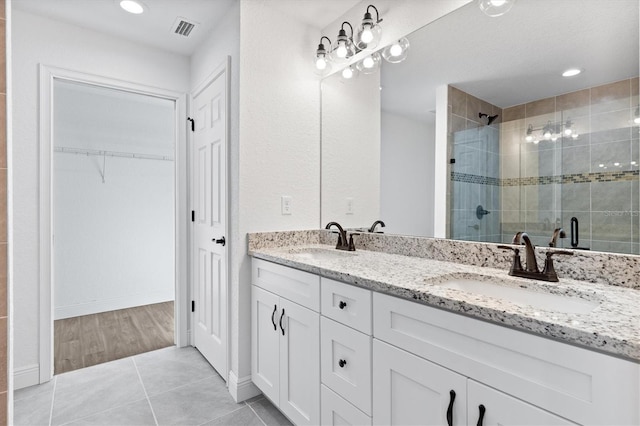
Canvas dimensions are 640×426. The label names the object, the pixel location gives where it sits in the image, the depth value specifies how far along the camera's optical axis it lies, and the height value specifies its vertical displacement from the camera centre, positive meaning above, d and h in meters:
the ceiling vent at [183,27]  2.21 +1.30
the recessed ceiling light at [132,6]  2.01 +1.30
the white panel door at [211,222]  2.15 -0.08
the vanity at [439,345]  0.69 -0.38
